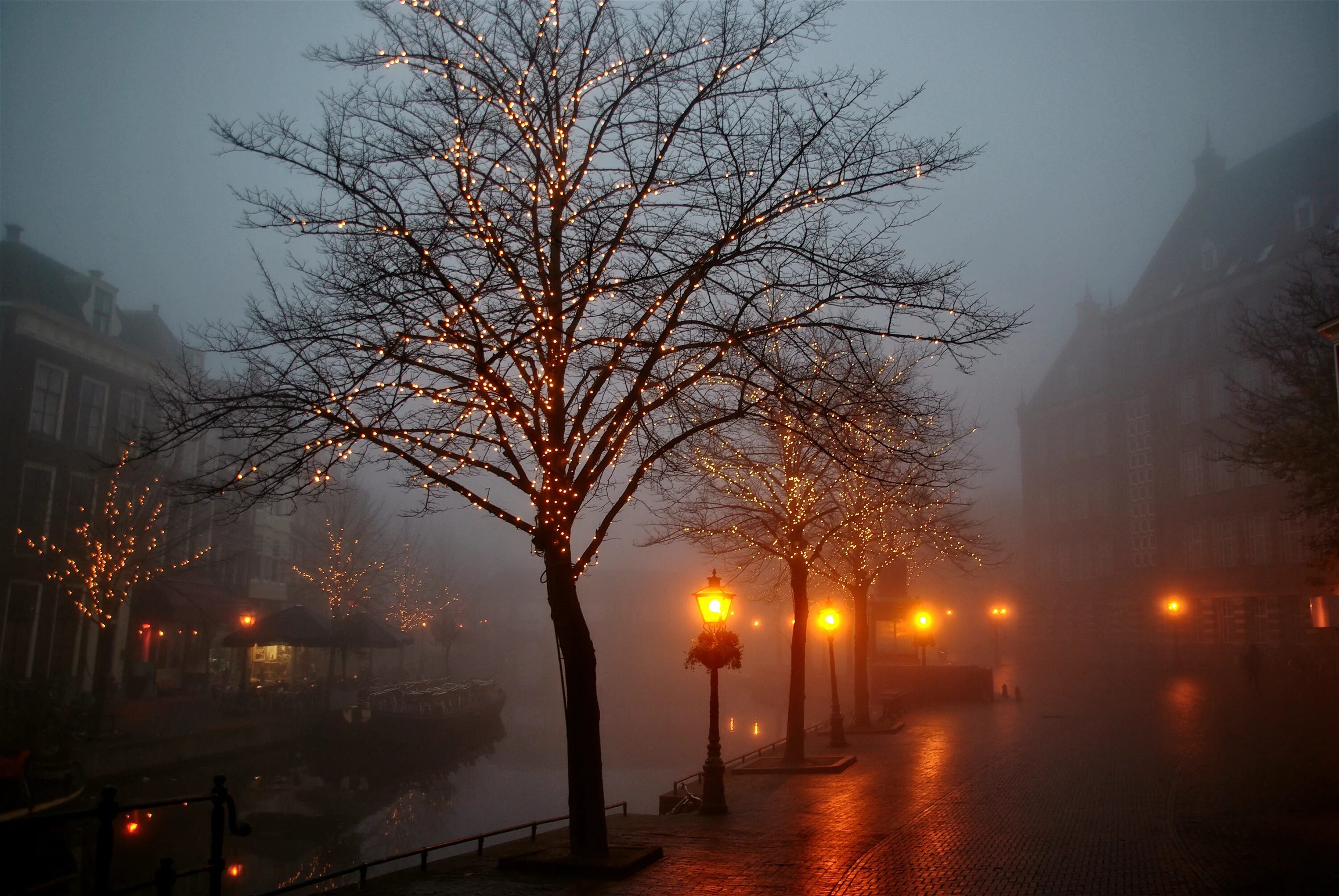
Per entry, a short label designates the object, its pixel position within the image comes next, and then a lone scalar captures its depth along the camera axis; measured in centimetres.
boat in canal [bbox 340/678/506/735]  3419
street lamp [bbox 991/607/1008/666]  5244
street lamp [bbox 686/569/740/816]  1537
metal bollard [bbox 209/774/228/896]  767
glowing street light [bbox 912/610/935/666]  3906
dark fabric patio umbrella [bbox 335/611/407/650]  3669
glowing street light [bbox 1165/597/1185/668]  5056
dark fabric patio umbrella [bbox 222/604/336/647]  3422
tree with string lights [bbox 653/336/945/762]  1892
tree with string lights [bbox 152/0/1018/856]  1082
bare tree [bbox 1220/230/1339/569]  1955
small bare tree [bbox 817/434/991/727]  2292
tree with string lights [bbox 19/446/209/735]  2709
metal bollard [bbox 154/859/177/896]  687
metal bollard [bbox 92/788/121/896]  621
